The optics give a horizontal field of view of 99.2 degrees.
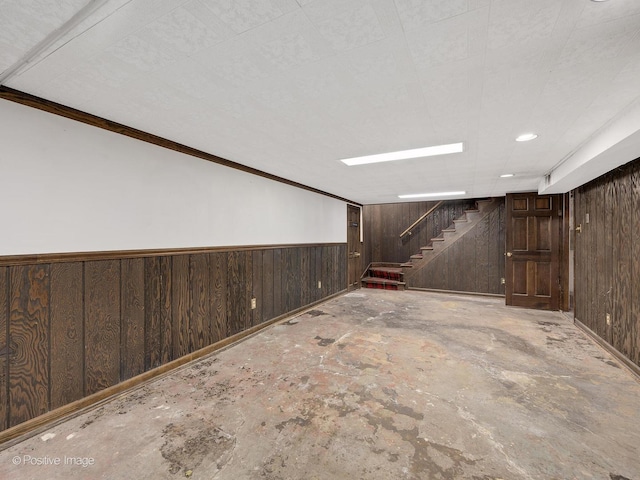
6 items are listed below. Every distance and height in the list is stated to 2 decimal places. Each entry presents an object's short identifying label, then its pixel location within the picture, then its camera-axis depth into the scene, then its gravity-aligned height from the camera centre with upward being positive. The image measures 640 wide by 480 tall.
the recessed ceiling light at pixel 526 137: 2.40 +0.95
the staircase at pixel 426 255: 6.18 -0.32
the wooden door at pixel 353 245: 6.67 -0.07
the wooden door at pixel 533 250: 4.86 -0.15
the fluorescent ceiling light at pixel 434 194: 5.70 +1.03
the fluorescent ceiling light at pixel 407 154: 2.76 +0.96
